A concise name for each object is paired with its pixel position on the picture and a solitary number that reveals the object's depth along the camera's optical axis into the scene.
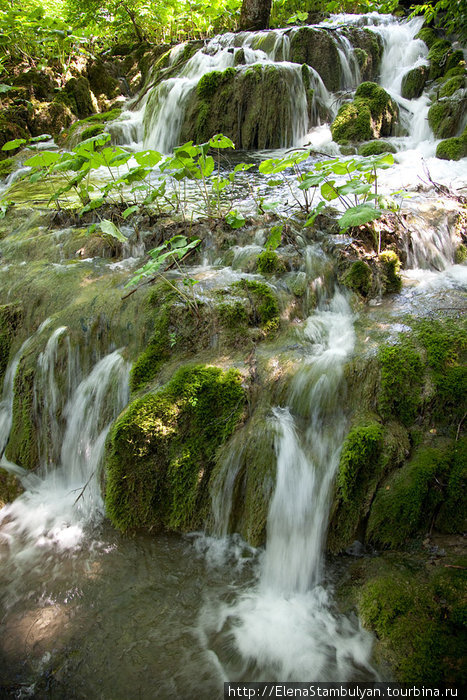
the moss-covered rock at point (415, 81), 9.73
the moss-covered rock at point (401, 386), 2.79
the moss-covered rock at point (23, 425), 3.77
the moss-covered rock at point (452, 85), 8.43
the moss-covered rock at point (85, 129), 9.80
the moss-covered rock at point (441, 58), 9.49
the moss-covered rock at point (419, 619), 2.01
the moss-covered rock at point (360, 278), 3.86
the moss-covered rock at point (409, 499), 2.52
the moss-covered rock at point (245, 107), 9.00
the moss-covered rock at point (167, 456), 2.93
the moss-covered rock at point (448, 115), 7.81
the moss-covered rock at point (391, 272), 3.89
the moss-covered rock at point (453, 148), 7.09
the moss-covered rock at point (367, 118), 8.35
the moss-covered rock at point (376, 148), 7.64
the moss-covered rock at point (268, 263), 4.08
